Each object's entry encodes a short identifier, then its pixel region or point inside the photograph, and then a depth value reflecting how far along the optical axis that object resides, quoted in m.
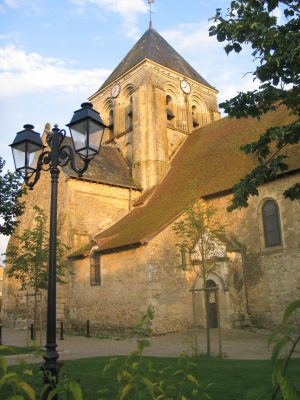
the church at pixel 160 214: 15.95
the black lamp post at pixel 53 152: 5.02
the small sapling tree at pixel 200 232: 12.04
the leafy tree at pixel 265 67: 8.02
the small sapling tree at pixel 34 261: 15.12
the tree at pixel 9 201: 13.41
